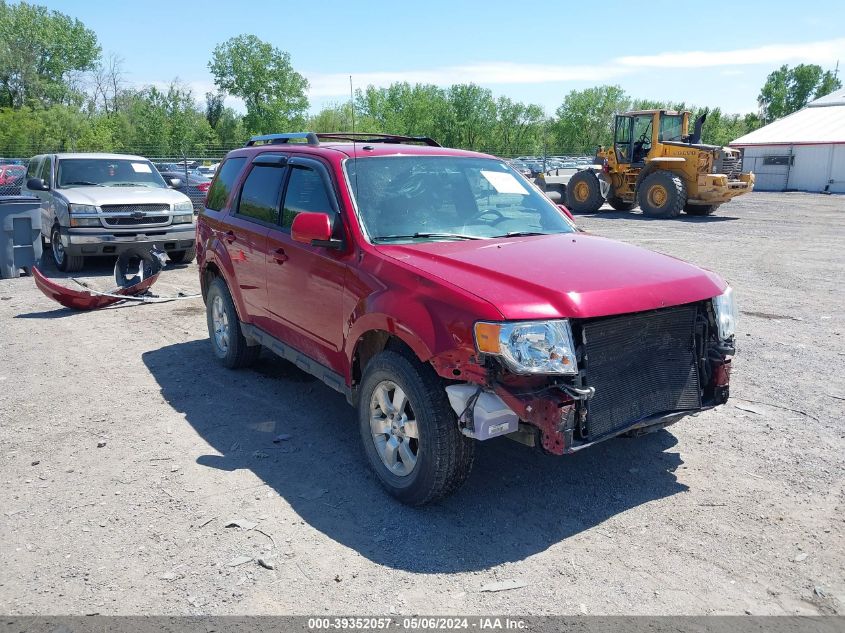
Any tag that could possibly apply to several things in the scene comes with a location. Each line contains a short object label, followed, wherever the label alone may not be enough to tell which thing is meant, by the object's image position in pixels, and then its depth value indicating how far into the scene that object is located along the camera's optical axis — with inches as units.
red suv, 133.6
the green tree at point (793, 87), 4303.6
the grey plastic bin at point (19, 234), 449.1
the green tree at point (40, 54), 2797.7
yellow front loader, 800.3
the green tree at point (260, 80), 3508.9
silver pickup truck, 442.6
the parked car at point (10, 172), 1015.5
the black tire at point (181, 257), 506.3
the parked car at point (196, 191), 827.3
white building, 1533.0
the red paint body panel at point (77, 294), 338.3
